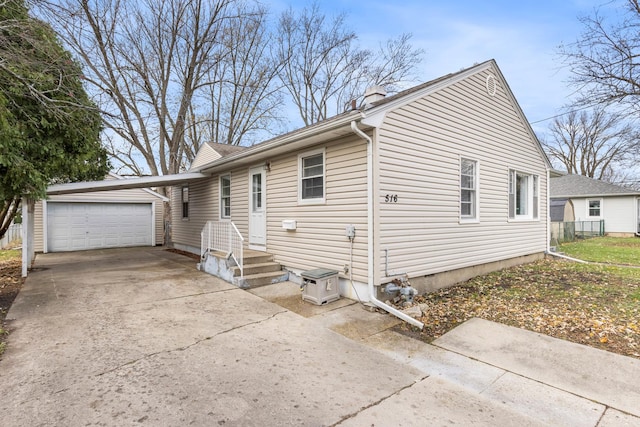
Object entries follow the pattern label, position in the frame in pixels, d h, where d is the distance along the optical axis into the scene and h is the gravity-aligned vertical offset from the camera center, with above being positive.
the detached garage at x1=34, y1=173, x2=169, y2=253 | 12.79 -0.35
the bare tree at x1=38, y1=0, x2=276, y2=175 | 14.80 +7.55
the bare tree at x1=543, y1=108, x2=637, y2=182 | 30.50 +6.30
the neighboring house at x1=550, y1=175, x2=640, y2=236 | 19.31 +0.34
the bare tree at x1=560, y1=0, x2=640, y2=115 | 9.12 +4.40
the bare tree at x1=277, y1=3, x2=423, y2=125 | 19.64 +9.54
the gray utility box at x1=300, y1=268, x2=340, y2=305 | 5.47 -1.32
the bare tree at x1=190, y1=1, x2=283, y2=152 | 19.50 +7.50
